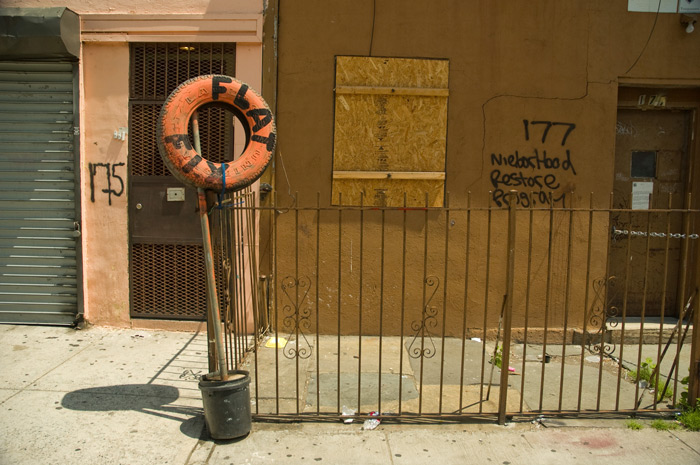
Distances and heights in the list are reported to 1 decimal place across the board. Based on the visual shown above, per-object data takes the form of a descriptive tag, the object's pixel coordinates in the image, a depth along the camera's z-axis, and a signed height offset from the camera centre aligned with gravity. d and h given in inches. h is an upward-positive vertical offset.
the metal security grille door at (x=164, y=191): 243.9 -2.6
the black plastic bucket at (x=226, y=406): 151.0 -62.0
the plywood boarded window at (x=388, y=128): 241.8 +28.9
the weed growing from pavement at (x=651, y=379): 179.3 -67.2
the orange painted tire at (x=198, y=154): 148.8 +15.4
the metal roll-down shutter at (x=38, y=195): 244.4 -5.7
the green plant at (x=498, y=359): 219.1 -67.7
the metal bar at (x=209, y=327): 155.7 -42.0
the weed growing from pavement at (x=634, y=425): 166.9 -70.9
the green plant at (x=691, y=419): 166.6 -69.1
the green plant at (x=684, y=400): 175.0 -66.1
